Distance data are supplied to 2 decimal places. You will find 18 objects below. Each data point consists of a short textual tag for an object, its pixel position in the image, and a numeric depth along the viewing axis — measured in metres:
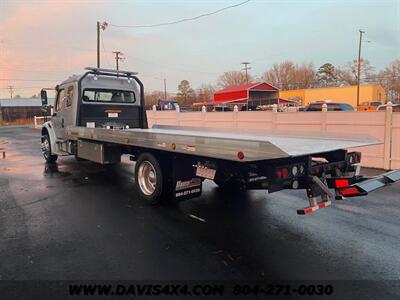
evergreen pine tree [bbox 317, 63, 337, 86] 90.44
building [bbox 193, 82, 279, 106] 59.12
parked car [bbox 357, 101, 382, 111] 40.25
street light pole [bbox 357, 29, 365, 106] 53.87
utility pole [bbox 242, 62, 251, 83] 88.01
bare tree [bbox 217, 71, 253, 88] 97.81
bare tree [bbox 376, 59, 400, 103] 67.25
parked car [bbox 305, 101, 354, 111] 28.50
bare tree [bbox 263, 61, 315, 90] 86.31
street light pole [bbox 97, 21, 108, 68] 36.25
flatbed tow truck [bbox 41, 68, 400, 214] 4.48
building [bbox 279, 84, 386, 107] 51.19
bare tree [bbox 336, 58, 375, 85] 75.31
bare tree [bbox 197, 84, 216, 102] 91.81
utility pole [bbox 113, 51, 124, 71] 53.75
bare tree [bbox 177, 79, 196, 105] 95.75
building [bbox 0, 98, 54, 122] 64.19
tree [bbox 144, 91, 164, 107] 106.00
